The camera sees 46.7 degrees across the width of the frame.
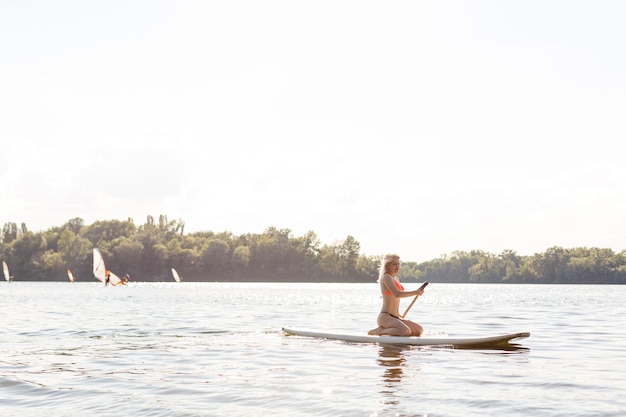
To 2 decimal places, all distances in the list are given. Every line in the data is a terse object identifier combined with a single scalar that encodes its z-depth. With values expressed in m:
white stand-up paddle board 15.49
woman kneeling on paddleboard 15.40
